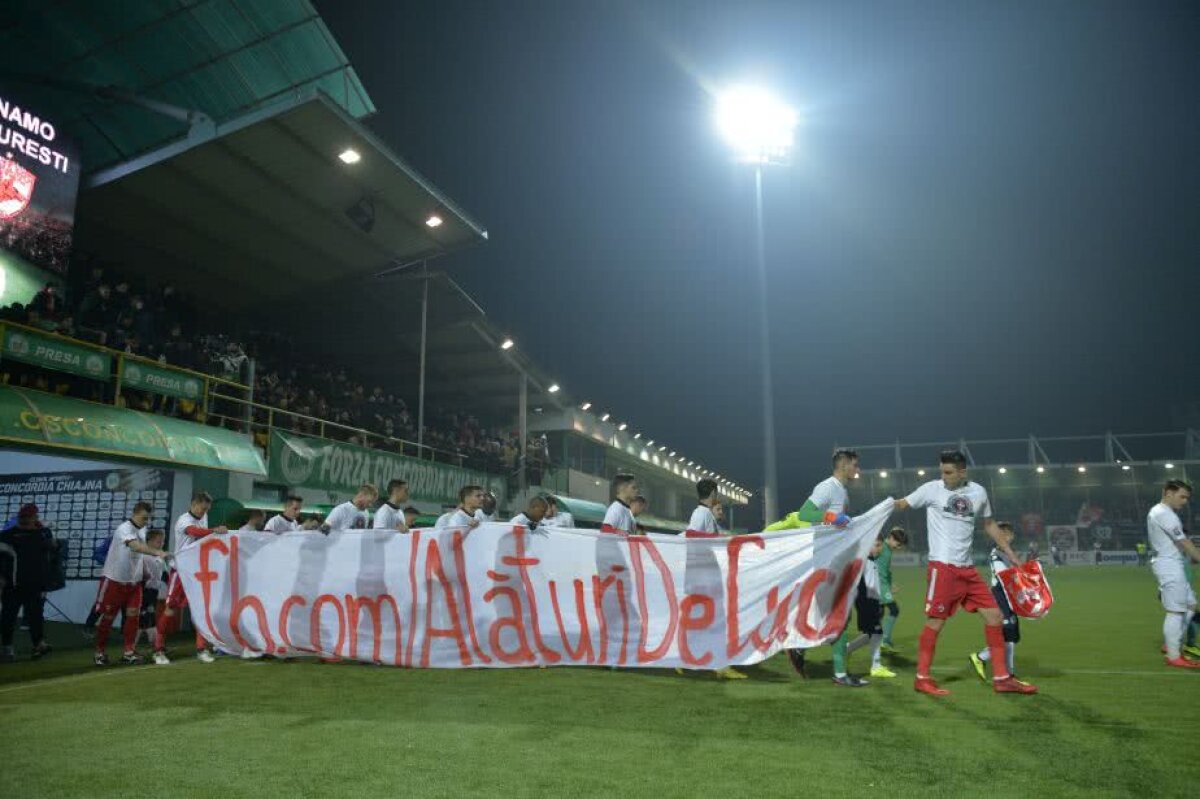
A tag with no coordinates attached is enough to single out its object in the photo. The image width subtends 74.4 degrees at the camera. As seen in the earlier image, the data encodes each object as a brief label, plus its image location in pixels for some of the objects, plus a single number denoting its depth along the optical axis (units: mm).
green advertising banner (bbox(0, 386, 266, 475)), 10711
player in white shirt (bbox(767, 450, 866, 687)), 7641
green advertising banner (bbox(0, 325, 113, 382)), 11438
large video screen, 14828
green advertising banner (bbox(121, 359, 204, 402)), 13484
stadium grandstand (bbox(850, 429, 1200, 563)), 44219
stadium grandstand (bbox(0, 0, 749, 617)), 13422
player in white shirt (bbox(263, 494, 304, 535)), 10344
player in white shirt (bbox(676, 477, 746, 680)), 7836
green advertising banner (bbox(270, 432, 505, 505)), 17266
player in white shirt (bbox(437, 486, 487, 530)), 8750
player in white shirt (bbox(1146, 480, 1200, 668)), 8156
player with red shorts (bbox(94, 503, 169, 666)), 9453
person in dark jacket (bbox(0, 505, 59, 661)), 10266
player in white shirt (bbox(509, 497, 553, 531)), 8523
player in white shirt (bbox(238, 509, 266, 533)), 10455
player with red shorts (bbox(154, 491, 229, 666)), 9430
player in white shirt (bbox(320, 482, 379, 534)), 9500
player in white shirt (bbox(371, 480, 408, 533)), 9586
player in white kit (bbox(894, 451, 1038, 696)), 6762
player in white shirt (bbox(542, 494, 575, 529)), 11891
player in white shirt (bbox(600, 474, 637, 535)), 8977
